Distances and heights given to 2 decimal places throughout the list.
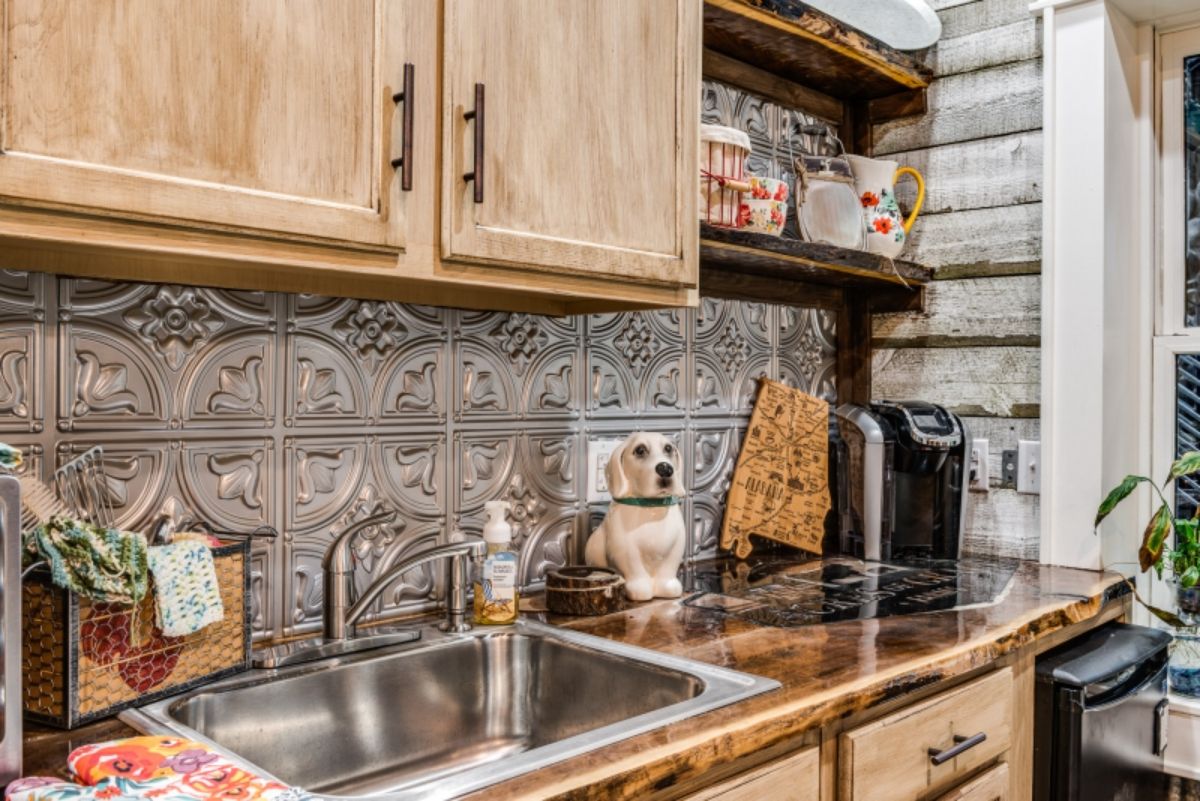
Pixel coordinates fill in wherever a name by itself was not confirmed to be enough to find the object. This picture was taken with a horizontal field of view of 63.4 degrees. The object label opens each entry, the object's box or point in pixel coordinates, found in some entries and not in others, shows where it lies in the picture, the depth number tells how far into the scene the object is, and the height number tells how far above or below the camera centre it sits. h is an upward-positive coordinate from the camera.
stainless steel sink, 1.22 -0.43
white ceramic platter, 2.21 +0.89
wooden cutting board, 2.20 -0.18
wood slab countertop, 0.99 -0.37
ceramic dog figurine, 1.72 -0.22
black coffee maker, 2.16 -0.18
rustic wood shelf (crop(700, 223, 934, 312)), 1.88 +0.29
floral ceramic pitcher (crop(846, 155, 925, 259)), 2.27 +0.46
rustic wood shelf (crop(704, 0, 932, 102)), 1.99 +0.78
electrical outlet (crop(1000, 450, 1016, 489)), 2.28 -0.16
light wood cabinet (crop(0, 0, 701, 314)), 0.94 +0.29
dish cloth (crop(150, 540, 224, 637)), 1.12 -0.23
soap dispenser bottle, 1.55 -0.31
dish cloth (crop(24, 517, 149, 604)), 1.05 -0.19
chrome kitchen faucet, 1.38 -0.31
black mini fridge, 1.68 -0.56
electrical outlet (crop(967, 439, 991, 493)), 2.32 -0.16
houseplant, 2.03 -0.34
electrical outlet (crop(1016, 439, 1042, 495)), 2.22 -0.15
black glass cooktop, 1.69 -0.37
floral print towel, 0.82 -0.34
